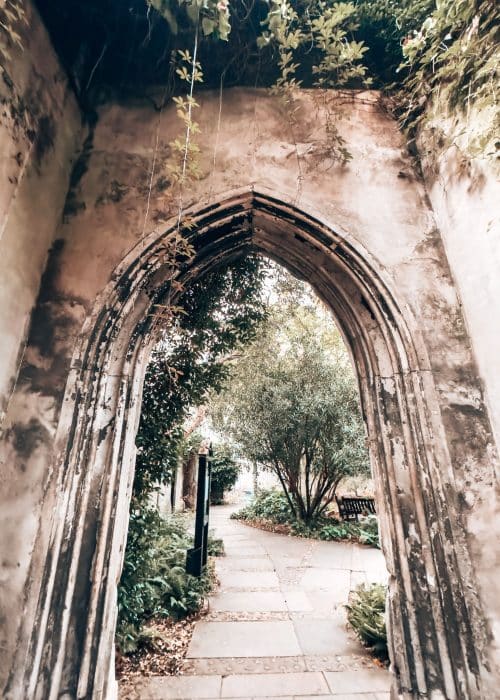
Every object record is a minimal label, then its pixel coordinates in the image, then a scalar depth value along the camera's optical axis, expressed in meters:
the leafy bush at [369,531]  7.24
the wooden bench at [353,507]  8.90
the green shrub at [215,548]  6.27
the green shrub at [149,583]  3.02
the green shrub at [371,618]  3.18
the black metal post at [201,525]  4.60
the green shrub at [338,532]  7.73
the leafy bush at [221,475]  14.19
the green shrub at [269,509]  9.42
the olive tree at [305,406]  8.09
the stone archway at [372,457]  1.69
